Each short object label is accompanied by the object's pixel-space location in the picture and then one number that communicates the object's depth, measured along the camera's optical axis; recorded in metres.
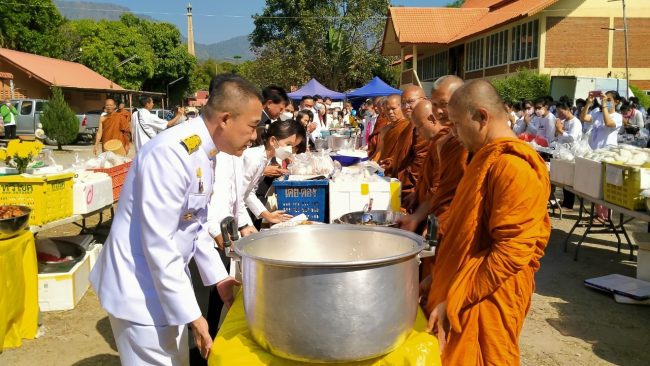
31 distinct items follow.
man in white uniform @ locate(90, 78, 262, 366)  1.79
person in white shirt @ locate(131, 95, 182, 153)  7.70
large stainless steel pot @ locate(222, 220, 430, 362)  1.46
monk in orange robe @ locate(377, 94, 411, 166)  5.43
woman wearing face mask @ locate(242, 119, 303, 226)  3.55
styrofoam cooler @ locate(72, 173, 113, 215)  5.22
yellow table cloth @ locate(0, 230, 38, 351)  3.91
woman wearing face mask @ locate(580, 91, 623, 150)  8.52
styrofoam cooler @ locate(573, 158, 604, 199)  5.64
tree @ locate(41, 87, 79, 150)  19.17
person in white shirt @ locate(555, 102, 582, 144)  8.97
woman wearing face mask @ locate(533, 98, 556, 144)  10.24
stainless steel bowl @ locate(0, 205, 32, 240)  3.89
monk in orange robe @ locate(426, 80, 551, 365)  2.04
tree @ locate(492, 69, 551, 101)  21.48
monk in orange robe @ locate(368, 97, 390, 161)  8.03
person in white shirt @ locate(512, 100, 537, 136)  12.07
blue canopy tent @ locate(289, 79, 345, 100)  21.53
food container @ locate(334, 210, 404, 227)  3.21
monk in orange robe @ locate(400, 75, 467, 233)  3.01
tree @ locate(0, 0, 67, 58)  32.16
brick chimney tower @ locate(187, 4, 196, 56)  86.12
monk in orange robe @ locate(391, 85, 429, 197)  4.71
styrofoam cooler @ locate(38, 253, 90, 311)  4.82
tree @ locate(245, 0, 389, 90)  36.03
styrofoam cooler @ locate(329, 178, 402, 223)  3.56
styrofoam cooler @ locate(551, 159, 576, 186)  6.51
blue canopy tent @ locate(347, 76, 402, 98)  19.94
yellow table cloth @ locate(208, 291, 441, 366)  1.69
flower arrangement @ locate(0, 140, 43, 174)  4.93
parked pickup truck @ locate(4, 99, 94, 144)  20.81
